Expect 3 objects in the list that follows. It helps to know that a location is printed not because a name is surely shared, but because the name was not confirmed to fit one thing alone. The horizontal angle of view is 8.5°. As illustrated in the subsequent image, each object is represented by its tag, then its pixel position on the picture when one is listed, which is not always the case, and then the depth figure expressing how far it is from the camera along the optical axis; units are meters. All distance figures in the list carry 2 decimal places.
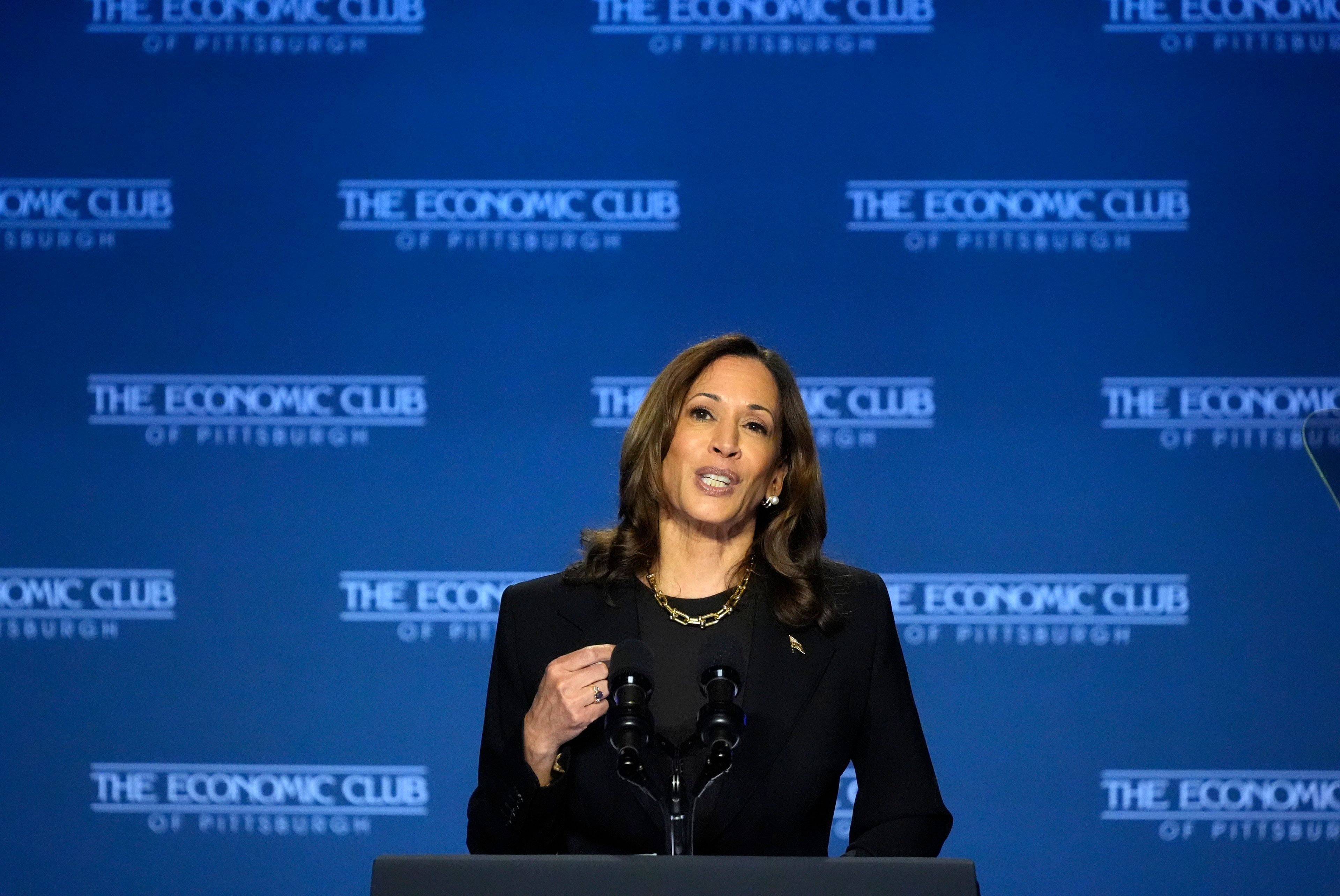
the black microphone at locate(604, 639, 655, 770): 9.10
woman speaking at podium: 9.38
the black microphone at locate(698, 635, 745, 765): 9.10
